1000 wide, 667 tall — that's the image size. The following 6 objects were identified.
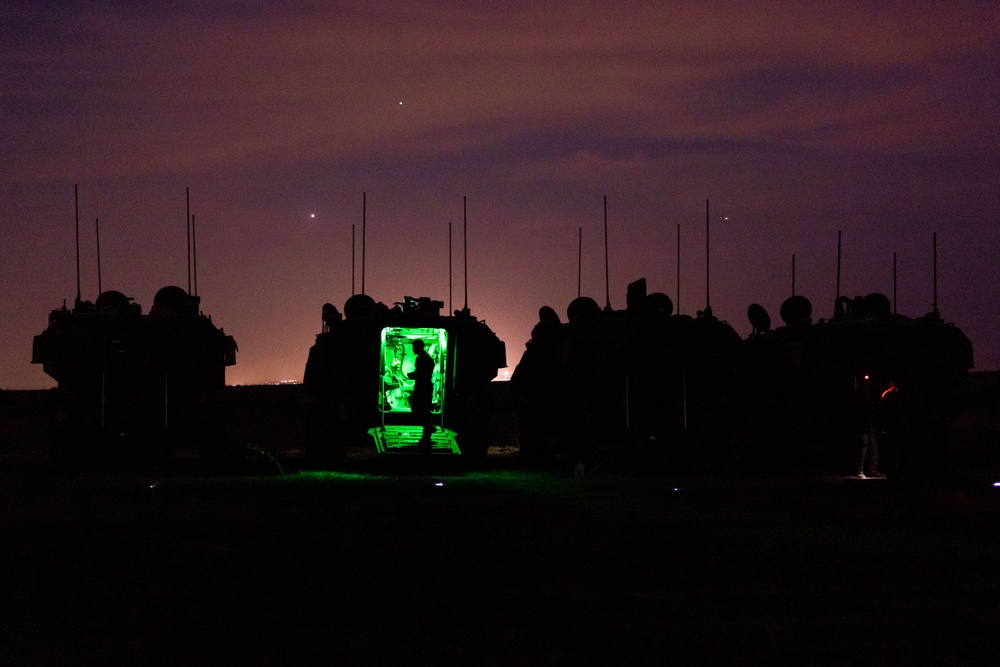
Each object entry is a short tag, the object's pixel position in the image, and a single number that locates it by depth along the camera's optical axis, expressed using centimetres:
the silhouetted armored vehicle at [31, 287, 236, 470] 2638
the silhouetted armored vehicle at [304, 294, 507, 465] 2569
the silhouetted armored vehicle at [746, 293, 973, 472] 2709
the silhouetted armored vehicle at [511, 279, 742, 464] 2608
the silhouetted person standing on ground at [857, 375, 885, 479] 2358
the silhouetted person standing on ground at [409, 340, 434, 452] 2492
